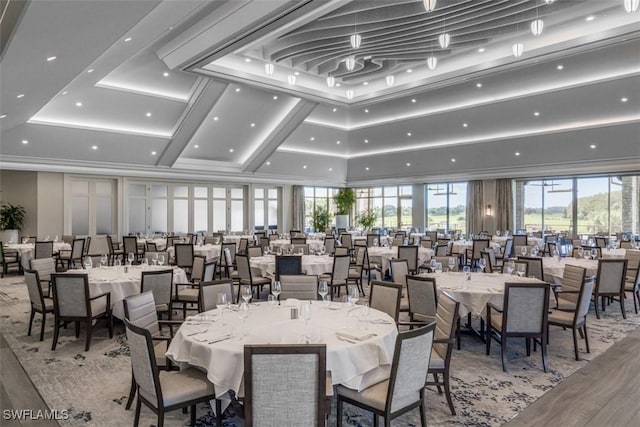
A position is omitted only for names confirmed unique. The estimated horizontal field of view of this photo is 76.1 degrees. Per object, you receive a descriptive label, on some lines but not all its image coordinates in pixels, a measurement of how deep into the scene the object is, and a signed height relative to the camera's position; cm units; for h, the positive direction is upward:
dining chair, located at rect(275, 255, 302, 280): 721 -86
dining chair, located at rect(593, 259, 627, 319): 654 -105
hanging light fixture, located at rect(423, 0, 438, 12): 609 +316
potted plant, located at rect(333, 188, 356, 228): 1919 +61
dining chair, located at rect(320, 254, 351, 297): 755 -107
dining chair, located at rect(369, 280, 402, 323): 427 -89
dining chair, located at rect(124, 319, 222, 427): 272 -120
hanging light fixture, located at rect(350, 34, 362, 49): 788 +340
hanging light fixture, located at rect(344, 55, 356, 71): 950 +358
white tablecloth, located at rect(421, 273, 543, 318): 492 -93
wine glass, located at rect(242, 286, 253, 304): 371 -71
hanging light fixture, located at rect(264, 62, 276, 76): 1068 +390
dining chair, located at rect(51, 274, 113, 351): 513 -105
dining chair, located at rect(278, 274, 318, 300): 488 -84
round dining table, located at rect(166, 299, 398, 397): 279 -90
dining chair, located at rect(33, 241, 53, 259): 1009 -77
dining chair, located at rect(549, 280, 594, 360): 480 -124
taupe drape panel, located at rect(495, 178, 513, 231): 1583 +42
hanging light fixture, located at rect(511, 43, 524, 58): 825 +337
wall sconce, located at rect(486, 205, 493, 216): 1644 +15
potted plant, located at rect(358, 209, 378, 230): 1923 -14
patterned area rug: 346 -170
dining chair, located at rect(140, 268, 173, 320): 536 -92
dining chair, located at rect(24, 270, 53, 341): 542 -108
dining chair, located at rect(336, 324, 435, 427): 263 -115
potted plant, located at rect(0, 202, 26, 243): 1291 -9
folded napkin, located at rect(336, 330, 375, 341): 301 -89
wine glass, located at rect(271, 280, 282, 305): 402 -71
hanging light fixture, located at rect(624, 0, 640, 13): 621 +319
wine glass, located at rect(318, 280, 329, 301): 411 -73
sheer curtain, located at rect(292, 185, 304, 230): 1971 +45
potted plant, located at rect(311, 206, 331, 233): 1922 -23
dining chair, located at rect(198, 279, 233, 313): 426 -81
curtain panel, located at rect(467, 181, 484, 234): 1672 +37
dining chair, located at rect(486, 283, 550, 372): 442 -107
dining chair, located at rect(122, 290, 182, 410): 347 -95
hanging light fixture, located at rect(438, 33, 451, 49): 787 +340
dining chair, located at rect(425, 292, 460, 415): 347 -114
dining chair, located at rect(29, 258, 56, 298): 638 -81
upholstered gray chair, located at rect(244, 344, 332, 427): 222 -94
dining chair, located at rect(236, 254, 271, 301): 738 -108
